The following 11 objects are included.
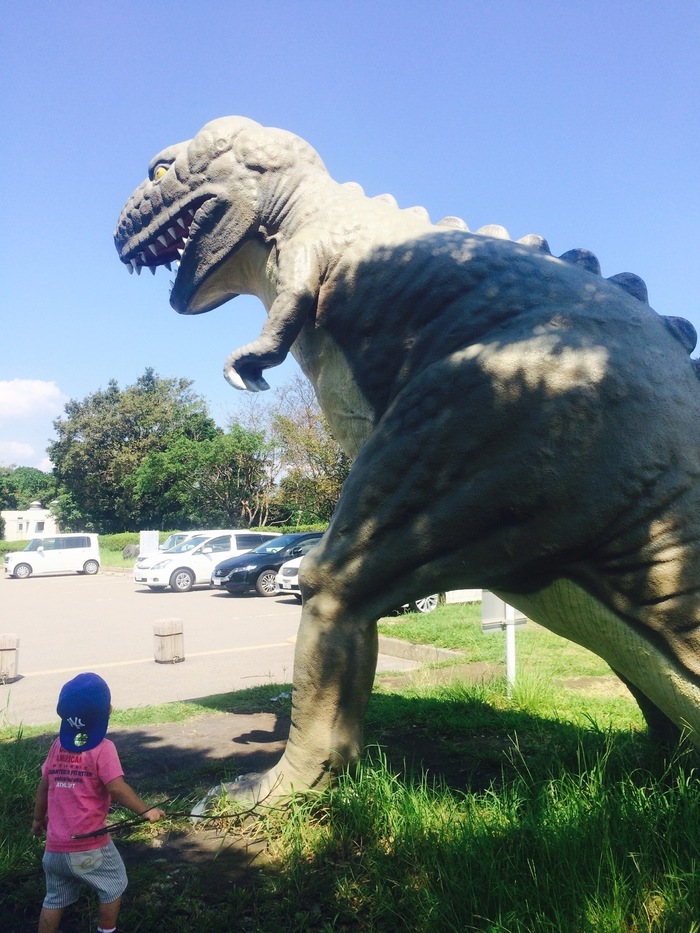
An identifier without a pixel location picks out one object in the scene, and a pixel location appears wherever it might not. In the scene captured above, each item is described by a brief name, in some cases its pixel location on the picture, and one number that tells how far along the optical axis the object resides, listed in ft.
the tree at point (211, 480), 112.06
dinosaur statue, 8.40
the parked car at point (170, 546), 66.08
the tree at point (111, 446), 144.46
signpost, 19.27
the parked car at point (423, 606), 44.89
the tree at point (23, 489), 208.22
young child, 8.05
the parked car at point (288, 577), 51.85
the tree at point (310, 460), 80.84
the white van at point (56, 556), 83.92
